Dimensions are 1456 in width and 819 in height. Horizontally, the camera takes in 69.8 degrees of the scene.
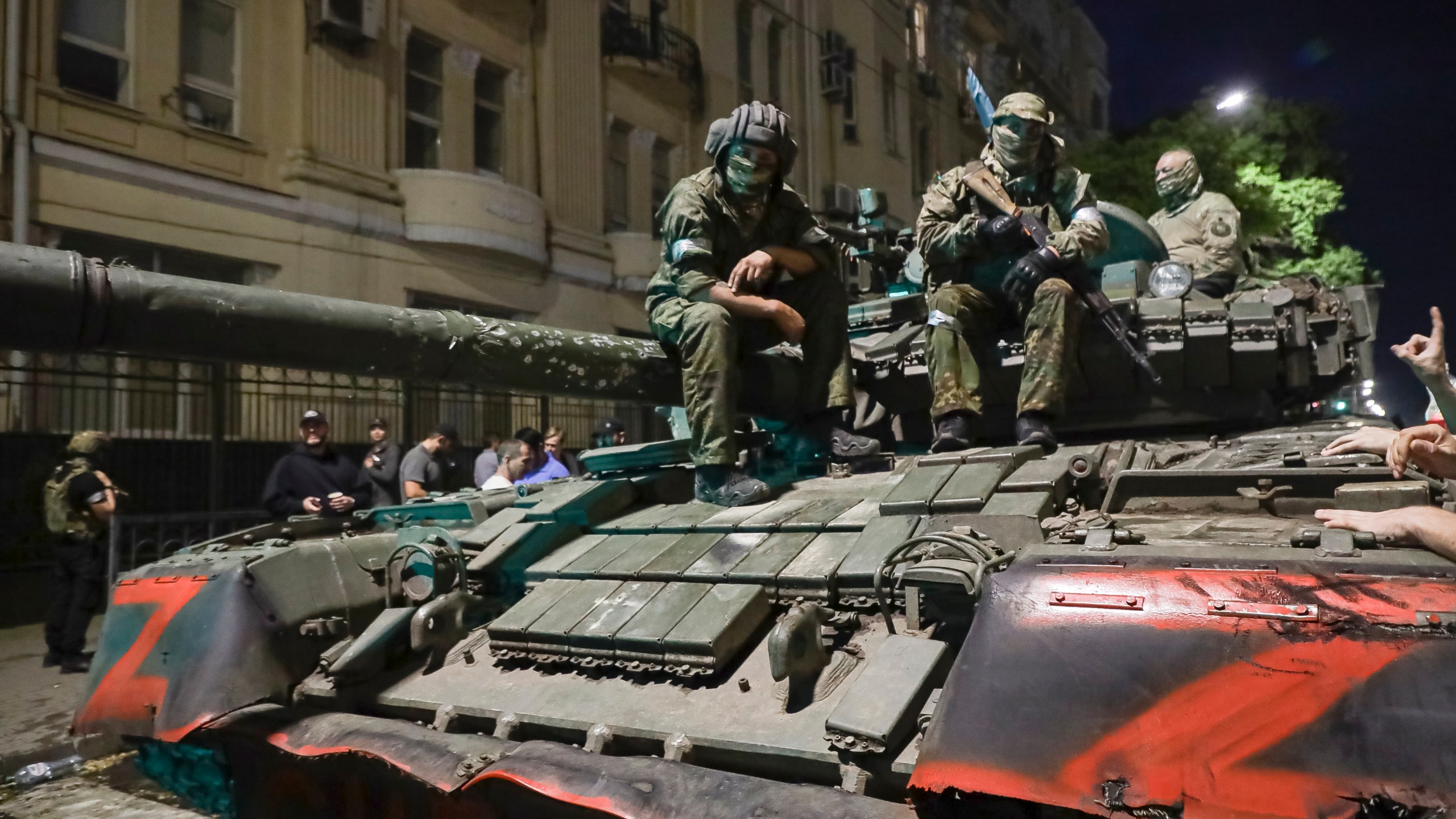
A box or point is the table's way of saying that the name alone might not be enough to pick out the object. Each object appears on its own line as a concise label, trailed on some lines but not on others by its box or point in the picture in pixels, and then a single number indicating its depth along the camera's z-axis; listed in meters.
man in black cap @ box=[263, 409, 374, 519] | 6.59
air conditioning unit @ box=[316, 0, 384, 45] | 10.34
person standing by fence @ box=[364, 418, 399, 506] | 8.20
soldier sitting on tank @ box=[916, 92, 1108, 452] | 4.16
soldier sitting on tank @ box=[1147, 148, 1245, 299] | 5.82
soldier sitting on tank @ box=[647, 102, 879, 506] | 4.00
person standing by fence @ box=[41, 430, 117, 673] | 6.97
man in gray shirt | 8.11
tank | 2.03
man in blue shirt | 8.42
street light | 15.88
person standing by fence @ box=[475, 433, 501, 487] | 9.17
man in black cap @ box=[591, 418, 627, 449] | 8.77
